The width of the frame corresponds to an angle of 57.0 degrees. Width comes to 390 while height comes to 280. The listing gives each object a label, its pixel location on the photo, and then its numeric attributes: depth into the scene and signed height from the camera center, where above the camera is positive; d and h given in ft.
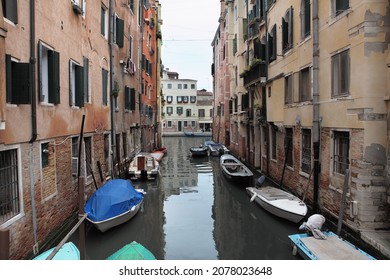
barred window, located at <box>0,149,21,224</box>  19.12 -3.14
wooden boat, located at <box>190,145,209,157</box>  81.15 -5.77
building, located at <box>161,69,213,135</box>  178.91 +10.30
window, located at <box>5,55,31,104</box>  19.39 +2.37
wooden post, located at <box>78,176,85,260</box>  19.95 -4.98
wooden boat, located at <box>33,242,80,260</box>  17.68 -6.41
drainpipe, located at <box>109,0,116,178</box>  43.65 +5.88
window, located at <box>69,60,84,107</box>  31.04 +3.69
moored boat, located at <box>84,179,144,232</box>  26.37 -6.10
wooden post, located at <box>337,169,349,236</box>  23.26 -4.98
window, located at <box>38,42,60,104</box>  25.02 +3.66
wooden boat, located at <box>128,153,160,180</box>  50.29 -6.10
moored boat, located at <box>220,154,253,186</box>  44.60 -6.06
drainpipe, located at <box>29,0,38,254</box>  21.47 +0.87
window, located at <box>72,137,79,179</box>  30.27 -2.55
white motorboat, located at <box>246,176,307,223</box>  28.25 -6.52
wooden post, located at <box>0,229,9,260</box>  10.59 -3.44
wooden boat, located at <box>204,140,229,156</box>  81.74 -5.40
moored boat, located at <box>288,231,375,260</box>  18.63 -6.75
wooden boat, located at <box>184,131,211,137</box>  162.30 -3.16
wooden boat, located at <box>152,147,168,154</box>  83.51 -5.55
